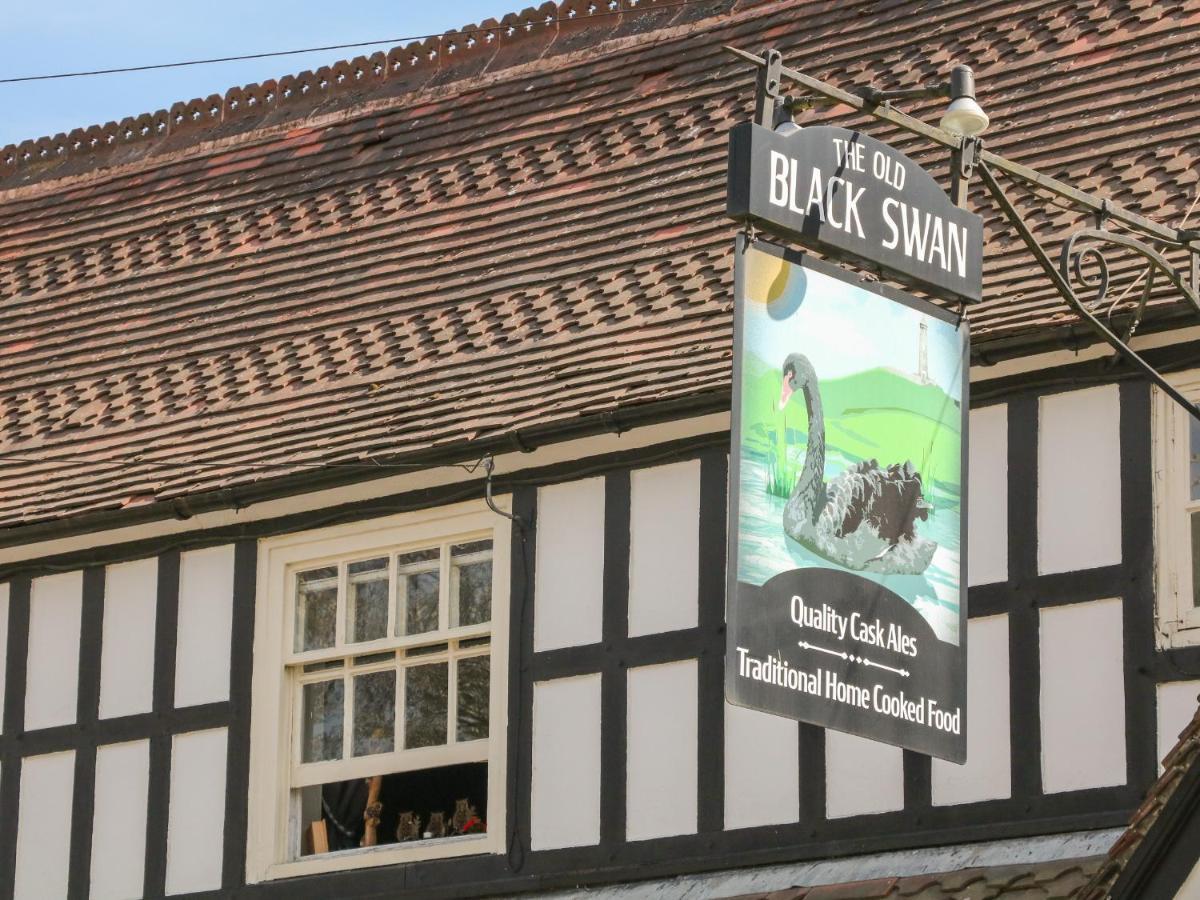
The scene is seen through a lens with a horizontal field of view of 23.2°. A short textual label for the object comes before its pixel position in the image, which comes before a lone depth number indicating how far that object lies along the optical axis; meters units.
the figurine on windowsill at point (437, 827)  14.30
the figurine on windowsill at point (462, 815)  14.22
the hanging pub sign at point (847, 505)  9.01
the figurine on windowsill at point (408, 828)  14.39
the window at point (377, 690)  14.33
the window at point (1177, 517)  12.30
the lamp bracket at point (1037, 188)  9.25
